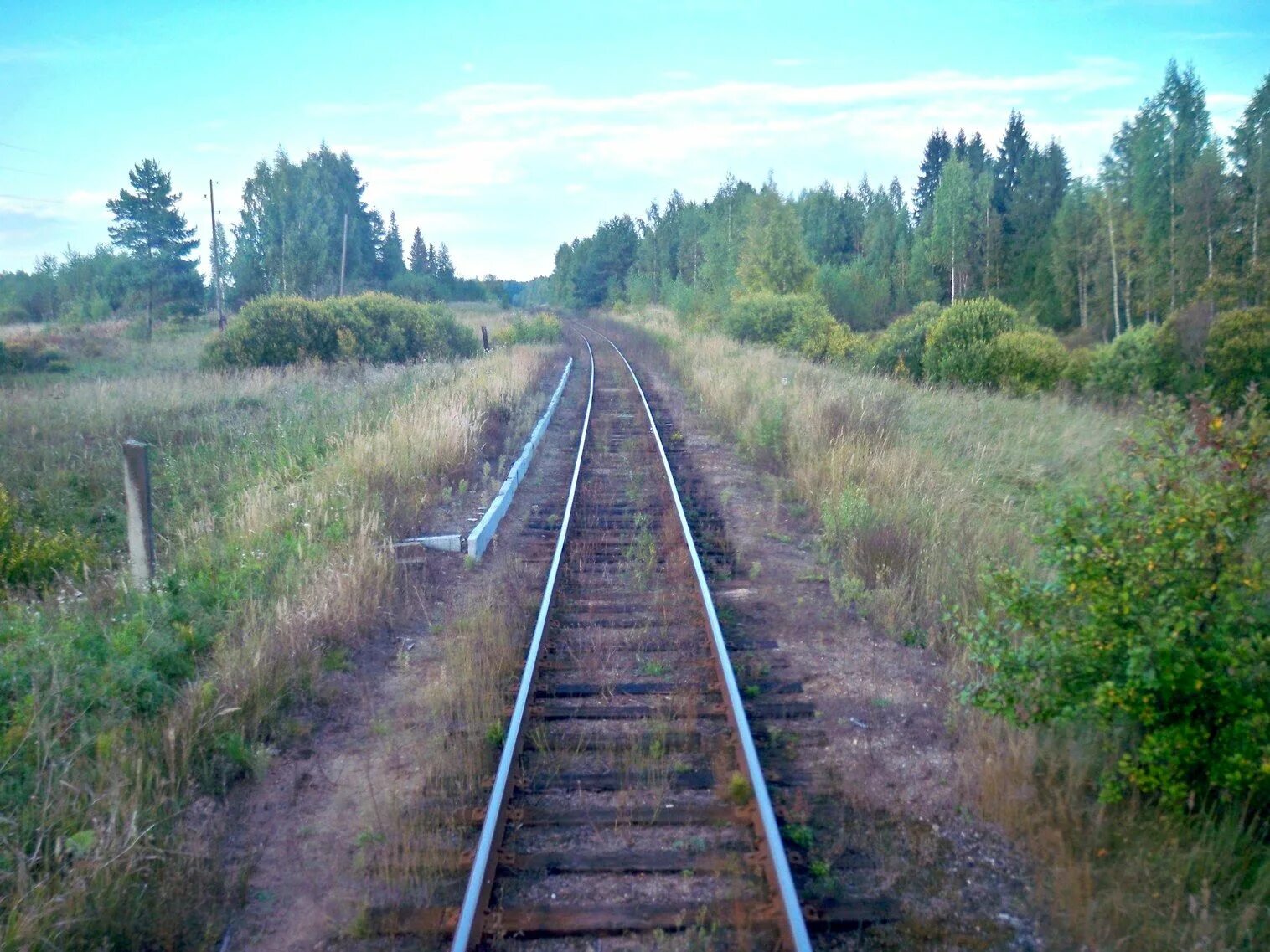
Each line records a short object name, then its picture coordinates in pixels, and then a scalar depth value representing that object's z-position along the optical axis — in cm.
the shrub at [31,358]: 2777
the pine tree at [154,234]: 4894
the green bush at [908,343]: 2959
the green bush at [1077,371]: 2509
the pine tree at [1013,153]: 7481
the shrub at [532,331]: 4000
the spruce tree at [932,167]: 8819
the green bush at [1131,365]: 2492
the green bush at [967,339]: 2564
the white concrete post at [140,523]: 716
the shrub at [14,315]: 6003
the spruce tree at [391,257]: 7286
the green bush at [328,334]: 2567
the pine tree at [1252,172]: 3750
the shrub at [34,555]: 796
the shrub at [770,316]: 3472
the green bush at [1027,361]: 2483
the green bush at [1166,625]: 390
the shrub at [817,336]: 3186
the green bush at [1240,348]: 2408
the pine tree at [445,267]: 9306
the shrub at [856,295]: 5773
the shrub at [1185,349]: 2514
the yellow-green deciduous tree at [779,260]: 4275
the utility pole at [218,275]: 4166
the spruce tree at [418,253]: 9688
